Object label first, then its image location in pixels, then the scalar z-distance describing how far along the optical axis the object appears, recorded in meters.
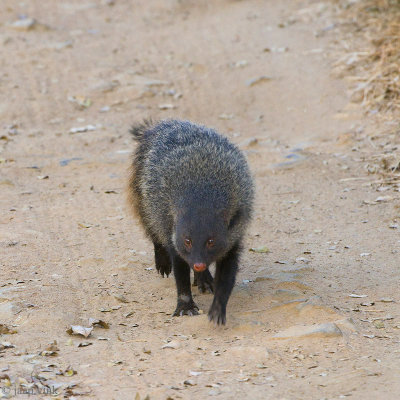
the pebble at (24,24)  26.61
